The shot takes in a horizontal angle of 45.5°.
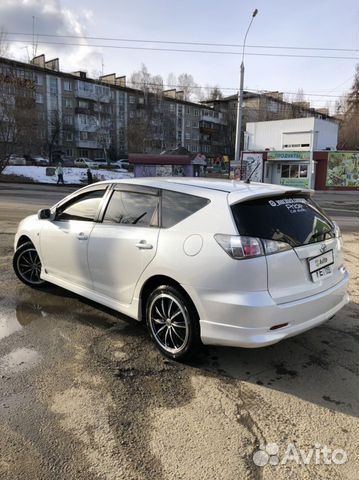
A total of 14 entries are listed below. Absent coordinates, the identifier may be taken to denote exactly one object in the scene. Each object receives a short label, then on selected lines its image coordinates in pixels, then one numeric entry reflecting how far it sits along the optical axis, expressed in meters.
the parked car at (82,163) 53.48
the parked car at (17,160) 45.08
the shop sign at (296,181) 36.91
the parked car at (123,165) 56.66
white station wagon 3.29
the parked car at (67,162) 54.62
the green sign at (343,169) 37.81
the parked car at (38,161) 51.25
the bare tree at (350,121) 64.94
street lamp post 22.31
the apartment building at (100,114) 66.06
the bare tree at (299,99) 83.81
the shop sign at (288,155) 36.94
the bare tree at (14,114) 32.16
